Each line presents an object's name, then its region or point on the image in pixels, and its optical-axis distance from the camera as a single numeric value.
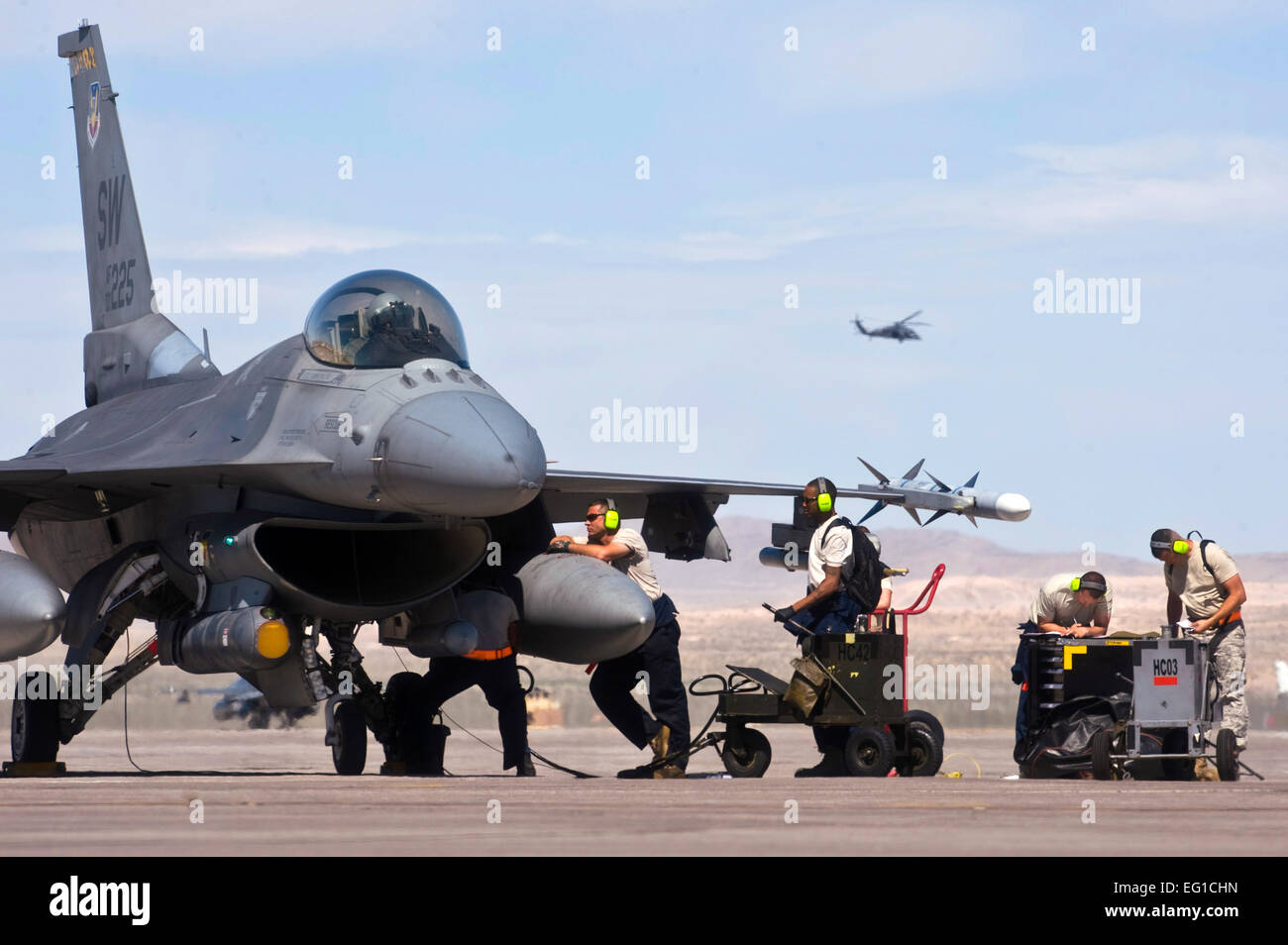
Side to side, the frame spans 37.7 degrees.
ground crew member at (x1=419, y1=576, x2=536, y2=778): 13.52
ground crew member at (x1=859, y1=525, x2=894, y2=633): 13.22
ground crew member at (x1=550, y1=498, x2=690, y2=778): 13.16
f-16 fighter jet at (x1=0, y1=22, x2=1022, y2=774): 12.05
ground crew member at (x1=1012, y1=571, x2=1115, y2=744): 12.89
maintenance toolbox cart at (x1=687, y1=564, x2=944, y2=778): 12.33
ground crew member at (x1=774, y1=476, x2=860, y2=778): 12.73
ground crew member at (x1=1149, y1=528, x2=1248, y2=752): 12.87
